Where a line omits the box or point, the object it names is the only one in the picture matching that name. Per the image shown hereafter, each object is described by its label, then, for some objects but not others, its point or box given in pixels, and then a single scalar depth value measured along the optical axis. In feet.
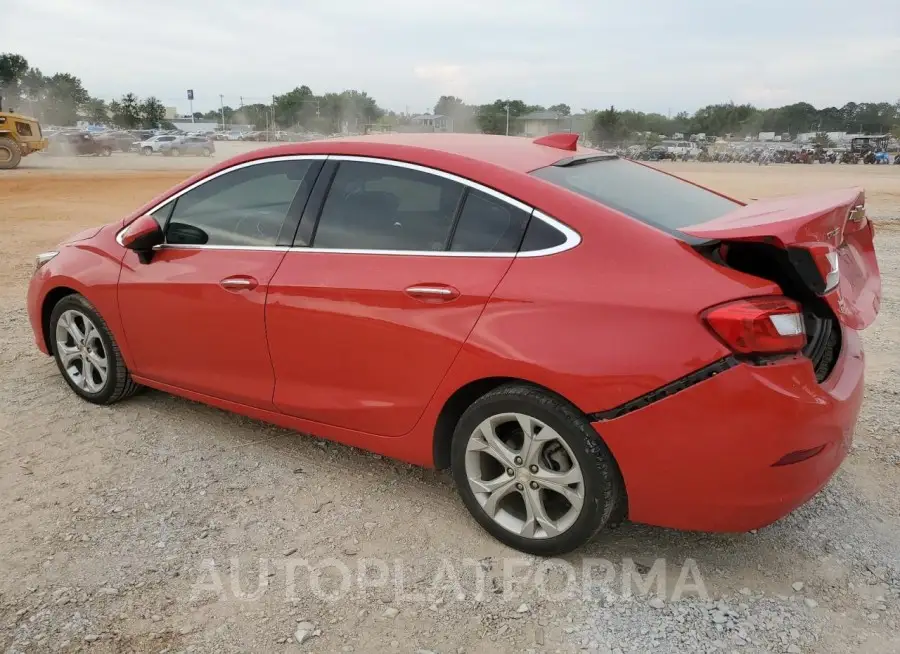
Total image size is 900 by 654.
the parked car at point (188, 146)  142.92
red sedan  7.89
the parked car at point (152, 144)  146.20
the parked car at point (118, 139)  134.82
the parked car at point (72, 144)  126.11
